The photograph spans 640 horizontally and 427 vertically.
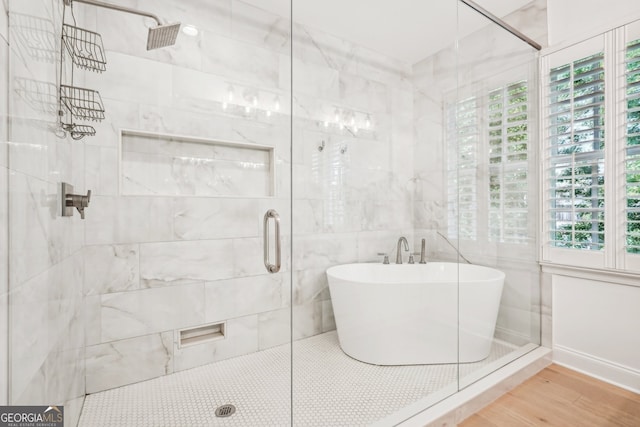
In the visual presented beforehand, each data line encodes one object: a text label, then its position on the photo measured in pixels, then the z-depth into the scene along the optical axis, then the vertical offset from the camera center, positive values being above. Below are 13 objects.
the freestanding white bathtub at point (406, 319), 2.16 -0.71
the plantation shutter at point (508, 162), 2.40 +0.41
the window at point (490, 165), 2.34 +0.38
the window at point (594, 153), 2.06 +0.45
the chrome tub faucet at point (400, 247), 2.46 -0.25
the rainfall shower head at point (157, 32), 1.52 +0.96
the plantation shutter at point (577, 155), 2.21 +0.45
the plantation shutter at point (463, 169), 2.32 +0.35
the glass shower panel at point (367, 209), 1.90 +0.05
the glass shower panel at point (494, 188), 2.28 +0.21
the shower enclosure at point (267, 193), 1.78 +0.14
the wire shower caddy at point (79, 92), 1.43 +0.63
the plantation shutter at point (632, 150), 2.03 +0.43
